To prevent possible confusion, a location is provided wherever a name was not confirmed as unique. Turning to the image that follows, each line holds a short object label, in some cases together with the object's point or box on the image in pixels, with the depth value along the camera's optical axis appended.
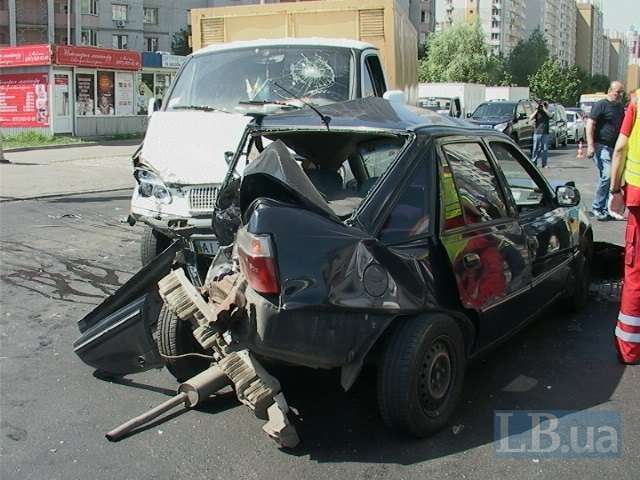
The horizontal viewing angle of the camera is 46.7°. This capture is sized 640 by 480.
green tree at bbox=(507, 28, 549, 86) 97.94
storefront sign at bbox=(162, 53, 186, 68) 34.93
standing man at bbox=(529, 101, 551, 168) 18.20
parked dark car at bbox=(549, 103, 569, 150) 28.47
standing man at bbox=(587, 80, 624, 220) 10.79
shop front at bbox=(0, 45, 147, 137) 27.55
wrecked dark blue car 3.47
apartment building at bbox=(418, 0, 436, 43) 111.19
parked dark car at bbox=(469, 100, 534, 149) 23.84
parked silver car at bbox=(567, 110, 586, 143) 32.09
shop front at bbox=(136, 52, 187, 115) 32.78
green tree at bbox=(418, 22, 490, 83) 76.69
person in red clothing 4.86
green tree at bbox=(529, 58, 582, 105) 79.81
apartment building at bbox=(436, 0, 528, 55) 158.50
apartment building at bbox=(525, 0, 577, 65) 179.50
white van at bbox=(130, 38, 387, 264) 6.32
